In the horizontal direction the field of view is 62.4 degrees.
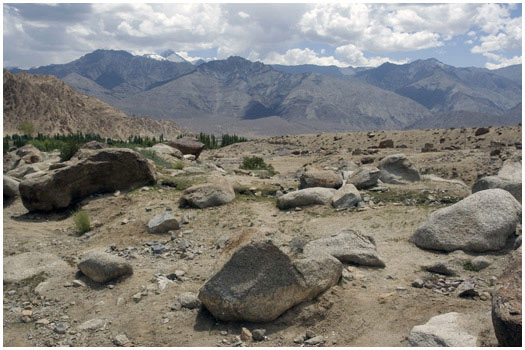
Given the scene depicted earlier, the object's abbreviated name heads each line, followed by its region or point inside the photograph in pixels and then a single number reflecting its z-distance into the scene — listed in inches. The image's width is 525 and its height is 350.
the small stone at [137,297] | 336.6
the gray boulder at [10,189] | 671.8
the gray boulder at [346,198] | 541.3
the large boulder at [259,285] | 293.6
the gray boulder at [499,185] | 473.7
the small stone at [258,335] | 279.0
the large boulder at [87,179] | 599.8
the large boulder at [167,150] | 1121.4
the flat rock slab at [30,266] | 382.3
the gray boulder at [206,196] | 567.8
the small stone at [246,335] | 279.7
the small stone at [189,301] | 320.5
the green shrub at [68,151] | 996.9
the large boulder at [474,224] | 373.1
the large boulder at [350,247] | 362.6
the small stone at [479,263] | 343.6
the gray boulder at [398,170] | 686.5
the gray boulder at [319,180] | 645.3
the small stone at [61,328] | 306.0
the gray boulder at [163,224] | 483.2
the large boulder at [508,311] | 208.2
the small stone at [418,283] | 322.3
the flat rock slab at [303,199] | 564.4
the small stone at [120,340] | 285.7
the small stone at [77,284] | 367.6
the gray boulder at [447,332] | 237.0
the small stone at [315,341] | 270.1
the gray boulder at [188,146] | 1358.3
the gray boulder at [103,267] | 369.4
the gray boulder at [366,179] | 629.9
